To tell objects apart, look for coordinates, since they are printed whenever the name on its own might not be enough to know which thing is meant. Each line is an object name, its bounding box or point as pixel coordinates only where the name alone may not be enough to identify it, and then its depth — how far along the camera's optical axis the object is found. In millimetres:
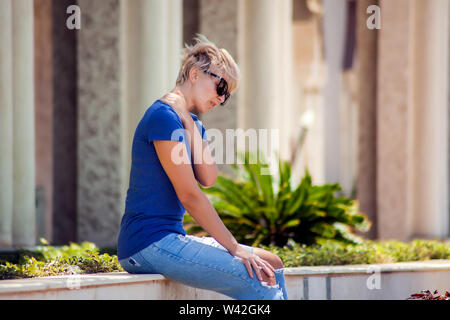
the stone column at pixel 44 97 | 17531
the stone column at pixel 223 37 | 14453
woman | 5512
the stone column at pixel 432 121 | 16859
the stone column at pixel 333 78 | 26781
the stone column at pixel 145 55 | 12789
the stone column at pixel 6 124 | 10328
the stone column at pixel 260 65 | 14312
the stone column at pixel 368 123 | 18547
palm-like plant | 10359
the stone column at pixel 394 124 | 17187
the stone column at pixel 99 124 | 13383
